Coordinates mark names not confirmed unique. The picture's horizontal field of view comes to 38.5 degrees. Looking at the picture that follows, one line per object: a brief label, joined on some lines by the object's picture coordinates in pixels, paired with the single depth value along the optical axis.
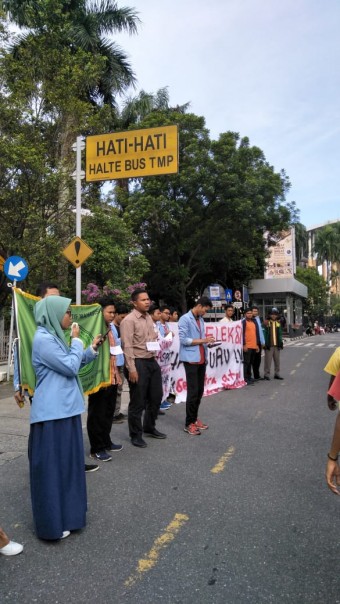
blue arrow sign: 9.51
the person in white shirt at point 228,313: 10.83
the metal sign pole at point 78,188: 9.66
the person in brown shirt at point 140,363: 5.69
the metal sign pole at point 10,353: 10.74
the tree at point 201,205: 23.81
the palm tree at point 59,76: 12.41
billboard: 42.78
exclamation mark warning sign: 9.08
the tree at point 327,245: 77.06
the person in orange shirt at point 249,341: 11.01
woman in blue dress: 3.34
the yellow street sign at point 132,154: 8.74
